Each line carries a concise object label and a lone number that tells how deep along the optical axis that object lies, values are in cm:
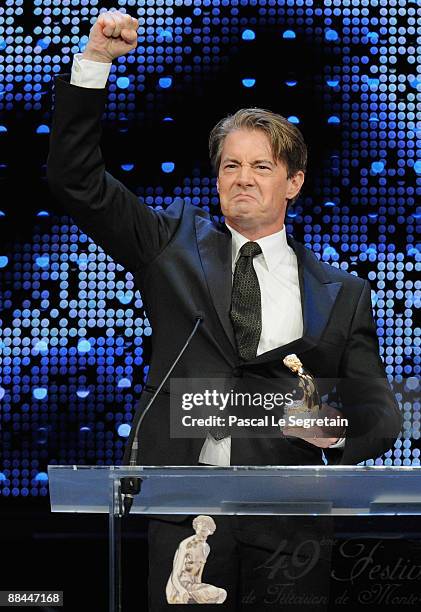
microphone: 937
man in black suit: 977
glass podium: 936
